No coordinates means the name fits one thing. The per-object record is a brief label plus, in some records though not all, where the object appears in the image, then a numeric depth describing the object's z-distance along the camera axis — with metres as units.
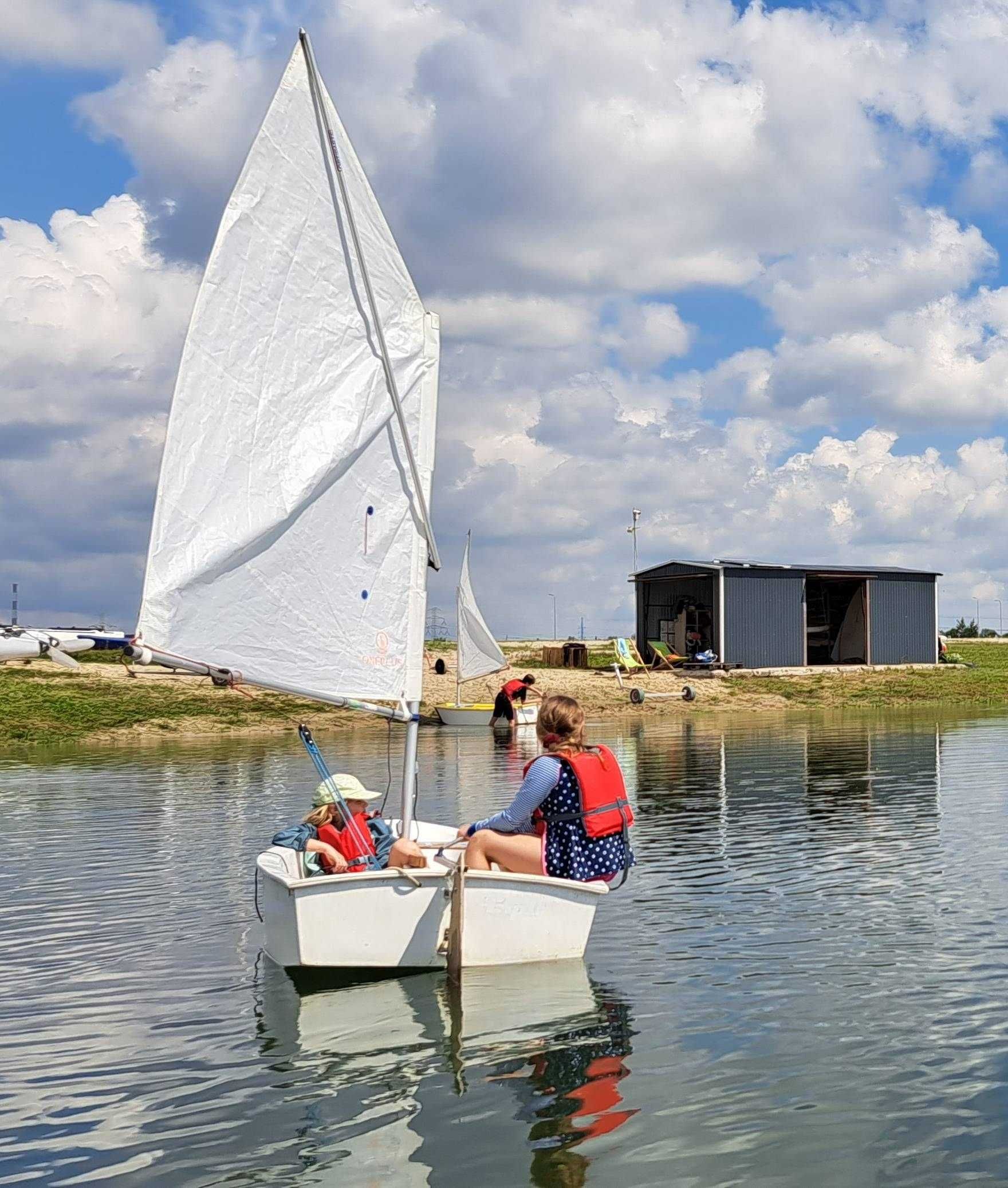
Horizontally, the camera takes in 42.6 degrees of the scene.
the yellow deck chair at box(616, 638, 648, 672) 55.19
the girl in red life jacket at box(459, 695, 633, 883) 11.16
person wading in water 42.81
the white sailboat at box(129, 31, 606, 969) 11.11
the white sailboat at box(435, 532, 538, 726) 47.62
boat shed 57.06
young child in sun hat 12.20
